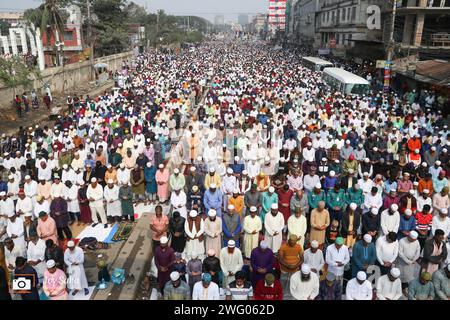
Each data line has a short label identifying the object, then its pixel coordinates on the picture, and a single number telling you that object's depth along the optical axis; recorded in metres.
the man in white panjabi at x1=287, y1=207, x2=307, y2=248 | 6.27
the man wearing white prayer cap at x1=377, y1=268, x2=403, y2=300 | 4.94
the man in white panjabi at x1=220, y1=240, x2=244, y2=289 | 5.57
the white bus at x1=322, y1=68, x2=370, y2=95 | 19.14
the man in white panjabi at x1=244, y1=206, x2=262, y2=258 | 6.30
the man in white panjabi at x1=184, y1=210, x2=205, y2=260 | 6.23
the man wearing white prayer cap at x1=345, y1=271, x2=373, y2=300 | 4.84
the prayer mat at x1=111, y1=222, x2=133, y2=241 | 7.29
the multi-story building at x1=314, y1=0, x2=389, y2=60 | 27.76
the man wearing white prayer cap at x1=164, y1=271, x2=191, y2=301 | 4.93
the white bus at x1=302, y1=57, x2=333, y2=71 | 28.93
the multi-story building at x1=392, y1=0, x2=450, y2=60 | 24.17
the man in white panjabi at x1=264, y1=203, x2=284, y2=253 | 6.32
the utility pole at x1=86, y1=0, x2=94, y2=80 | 28.71
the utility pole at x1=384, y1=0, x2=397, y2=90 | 19.11
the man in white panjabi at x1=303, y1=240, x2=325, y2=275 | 5.53
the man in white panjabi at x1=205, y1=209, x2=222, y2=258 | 6.20
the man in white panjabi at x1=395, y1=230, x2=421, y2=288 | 5.59
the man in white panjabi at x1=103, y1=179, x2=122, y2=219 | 7.66
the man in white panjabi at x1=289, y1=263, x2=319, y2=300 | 4.97
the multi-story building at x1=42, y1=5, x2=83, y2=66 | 33.50
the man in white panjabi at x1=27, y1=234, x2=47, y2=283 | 5.85
